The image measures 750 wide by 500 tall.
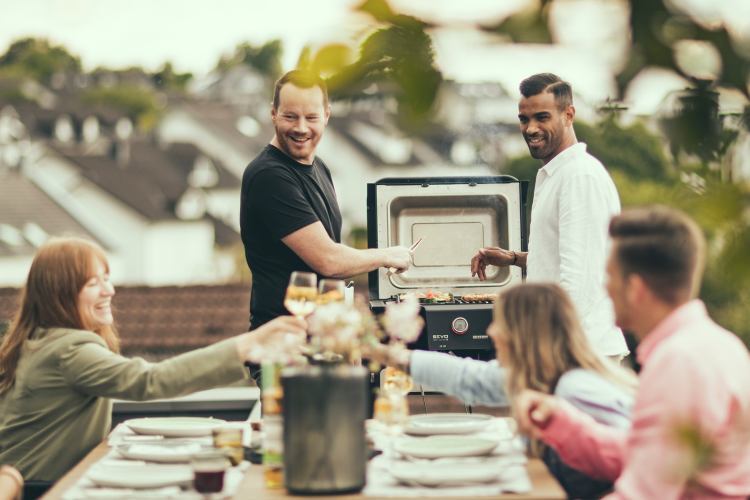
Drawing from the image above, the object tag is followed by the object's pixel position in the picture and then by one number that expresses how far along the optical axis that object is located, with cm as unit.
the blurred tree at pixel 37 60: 8419
